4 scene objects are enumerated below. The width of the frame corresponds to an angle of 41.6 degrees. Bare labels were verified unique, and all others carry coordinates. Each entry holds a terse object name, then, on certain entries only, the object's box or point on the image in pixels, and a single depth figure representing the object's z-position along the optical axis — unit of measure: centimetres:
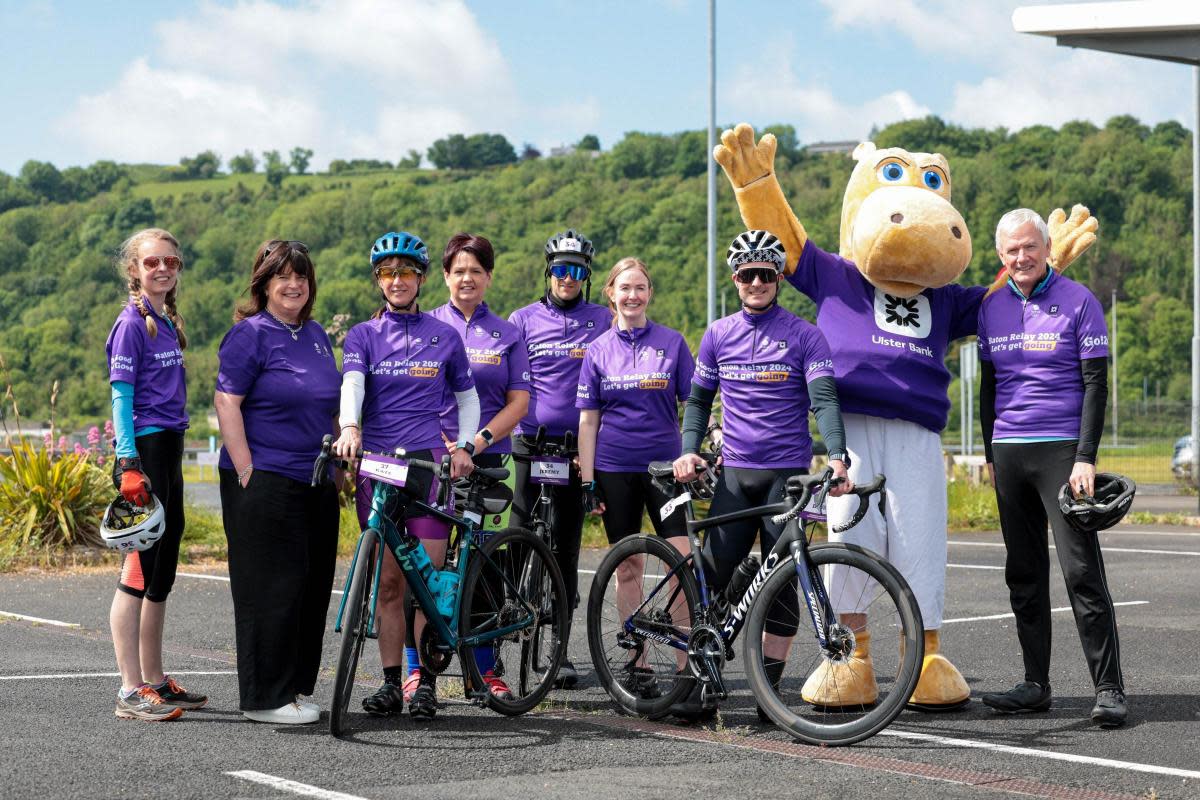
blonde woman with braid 690
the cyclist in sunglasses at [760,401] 700
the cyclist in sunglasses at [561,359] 820
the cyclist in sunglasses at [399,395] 699
